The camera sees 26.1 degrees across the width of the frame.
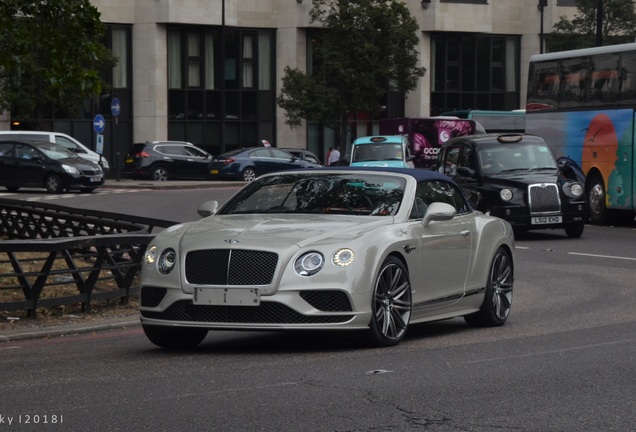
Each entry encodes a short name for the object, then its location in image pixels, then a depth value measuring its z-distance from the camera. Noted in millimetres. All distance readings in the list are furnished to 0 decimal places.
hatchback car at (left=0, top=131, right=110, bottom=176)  44375
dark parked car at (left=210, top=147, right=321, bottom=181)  52719
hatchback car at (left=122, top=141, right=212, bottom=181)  52781
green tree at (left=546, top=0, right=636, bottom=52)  65375
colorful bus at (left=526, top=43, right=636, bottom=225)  28531
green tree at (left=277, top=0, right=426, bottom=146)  60656
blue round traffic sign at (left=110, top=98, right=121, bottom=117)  51109
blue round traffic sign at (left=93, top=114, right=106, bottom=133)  49844
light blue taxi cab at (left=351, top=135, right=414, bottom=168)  41125
